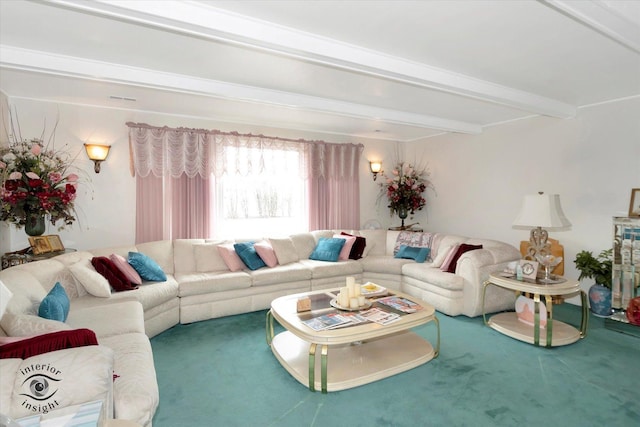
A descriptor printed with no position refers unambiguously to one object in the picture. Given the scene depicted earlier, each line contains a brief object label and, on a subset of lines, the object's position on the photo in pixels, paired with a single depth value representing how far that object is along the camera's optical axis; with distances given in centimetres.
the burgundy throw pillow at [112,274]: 329
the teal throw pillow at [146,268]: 359
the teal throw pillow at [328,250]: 480
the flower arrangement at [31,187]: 327
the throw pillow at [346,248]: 491
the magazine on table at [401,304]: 286
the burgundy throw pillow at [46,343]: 142
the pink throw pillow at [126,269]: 337
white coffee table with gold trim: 242
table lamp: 333
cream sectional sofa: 183
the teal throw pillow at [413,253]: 476
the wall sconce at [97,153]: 404
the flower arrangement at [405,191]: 598
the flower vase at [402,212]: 602
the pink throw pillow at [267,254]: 440
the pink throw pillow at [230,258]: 424
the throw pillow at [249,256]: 428
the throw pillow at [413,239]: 496
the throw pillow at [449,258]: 415
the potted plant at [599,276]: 374
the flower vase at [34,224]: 343
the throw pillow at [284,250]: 457
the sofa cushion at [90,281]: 304
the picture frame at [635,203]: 362
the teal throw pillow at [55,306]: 220
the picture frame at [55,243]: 368
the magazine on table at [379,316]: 264
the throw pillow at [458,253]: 410
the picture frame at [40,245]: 352
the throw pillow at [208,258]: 423
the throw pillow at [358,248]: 495
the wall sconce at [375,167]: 613
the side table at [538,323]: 305
